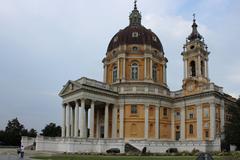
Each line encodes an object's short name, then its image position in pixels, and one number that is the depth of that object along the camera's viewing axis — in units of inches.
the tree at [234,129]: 1865.5
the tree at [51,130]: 4008.4
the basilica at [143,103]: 2161.9
